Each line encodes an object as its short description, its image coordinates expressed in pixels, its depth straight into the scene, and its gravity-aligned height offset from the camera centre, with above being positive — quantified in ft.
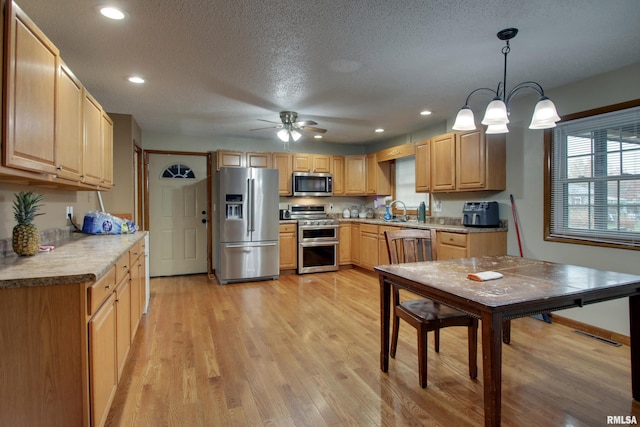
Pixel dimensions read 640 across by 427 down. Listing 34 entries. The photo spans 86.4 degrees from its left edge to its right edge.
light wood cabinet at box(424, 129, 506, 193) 12.41 +1.89
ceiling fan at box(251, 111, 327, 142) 13.61 +3.50
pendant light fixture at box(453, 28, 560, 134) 6.68 +1.92
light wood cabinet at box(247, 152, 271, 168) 18.21 +2.80
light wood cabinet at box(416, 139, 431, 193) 15.12 +2.02
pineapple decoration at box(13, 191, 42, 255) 6.19 -0.30
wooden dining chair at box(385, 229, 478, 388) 6.94 -2.32
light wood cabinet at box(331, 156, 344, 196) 20.19 +2.21
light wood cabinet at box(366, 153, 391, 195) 19.69 +1.97
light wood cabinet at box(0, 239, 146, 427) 4.42 -1.91
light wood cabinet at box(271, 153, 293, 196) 18.72 +2.38
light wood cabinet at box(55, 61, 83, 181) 6.53 +1.82
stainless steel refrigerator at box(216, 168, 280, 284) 16.08 -0.62
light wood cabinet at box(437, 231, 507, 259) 12.05 -1.23
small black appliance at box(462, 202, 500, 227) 12.61 -0.18
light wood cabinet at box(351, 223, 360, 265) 18.94 -1.82
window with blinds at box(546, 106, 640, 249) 9.39 +0.88
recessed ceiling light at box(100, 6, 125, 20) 6.51 +3.90
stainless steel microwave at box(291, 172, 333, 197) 19.12 +1.56
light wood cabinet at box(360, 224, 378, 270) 17.40 -1.82
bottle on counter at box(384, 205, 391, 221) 18.45 -0.23
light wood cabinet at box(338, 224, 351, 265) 19.21 -1.91
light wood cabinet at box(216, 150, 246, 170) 17.60 +2.77
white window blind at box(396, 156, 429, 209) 18.07 +1.51
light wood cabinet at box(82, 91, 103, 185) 8.39 +1.90
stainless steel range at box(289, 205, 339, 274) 18.08 -1.81
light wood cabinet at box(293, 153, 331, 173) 19.22 +2.80
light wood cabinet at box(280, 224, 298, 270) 17.84 -1.86
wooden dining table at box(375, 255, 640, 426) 5.10 -1.37
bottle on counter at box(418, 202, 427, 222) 16.20 -0.12
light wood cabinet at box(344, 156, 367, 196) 20.43 +2.16
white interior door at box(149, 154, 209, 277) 17.61 -0.10
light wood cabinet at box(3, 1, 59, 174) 4.73 +1.84
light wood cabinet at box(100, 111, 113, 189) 10.28 +1.91
